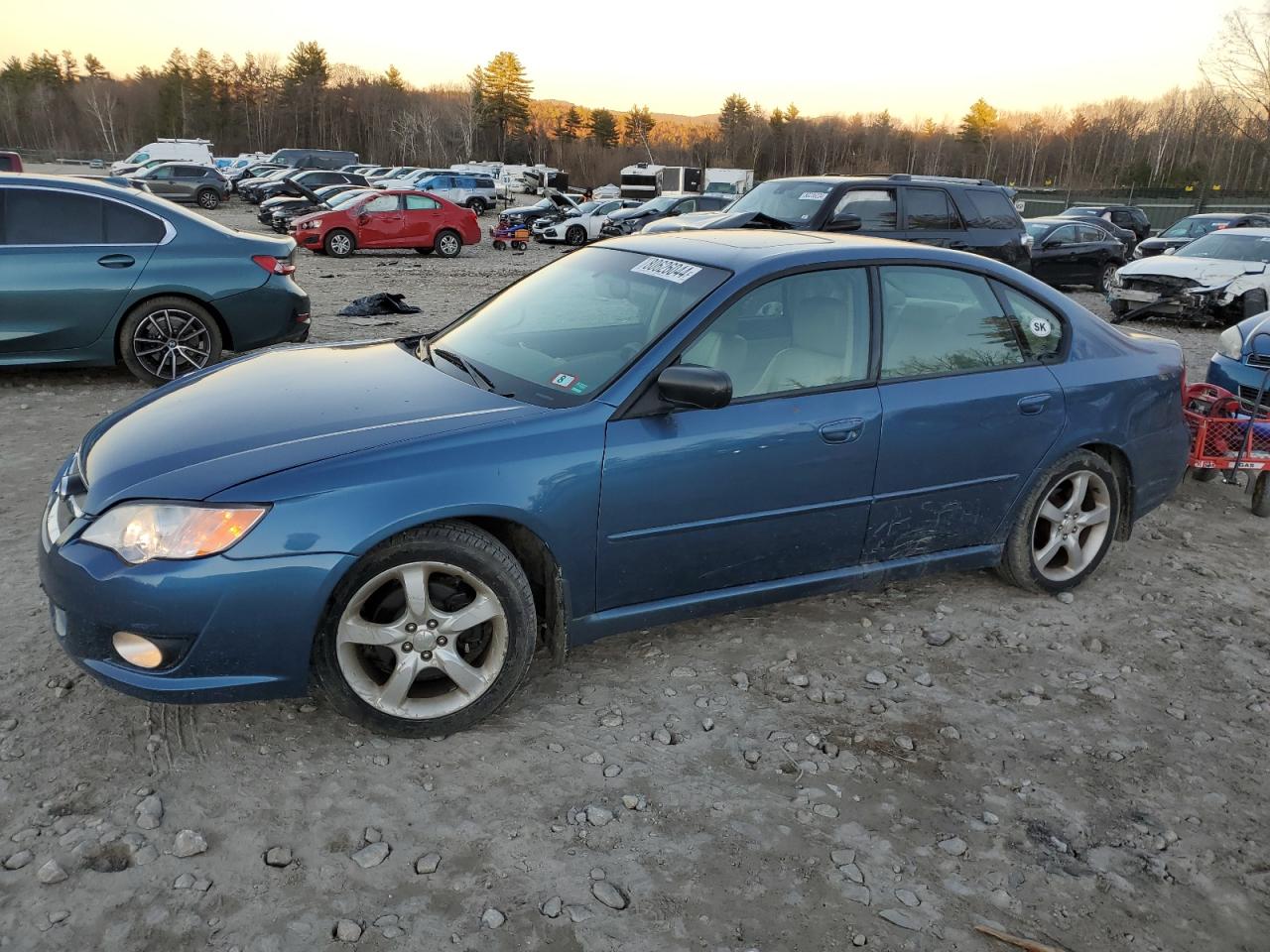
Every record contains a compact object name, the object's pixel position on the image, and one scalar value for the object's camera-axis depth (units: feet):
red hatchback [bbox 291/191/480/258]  63.87
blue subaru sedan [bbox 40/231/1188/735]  8.68
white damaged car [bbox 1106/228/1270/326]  41.34
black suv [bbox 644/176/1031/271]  35.29
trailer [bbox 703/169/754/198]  140.36
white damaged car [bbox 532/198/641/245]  82.43
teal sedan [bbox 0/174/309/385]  21.52
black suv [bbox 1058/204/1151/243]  104.83
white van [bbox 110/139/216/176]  151.43
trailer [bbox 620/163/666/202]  159.63
